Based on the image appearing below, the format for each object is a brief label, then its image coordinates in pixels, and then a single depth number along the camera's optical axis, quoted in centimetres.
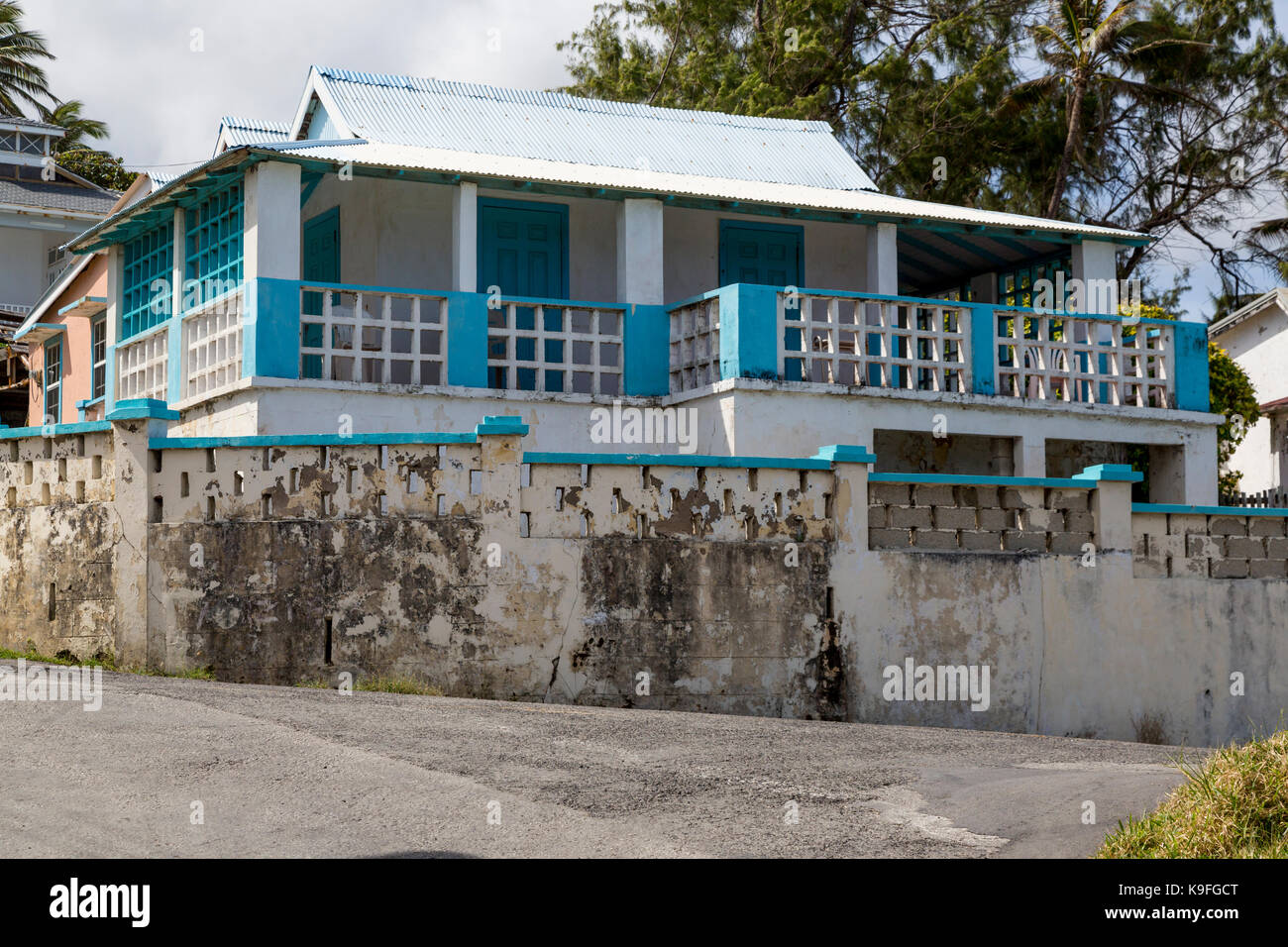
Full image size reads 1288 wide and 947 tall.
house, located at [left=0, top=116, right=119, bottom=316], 3400
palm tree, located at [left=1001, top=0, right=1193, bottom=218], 3061
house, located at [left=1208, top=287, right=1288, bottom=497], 3034
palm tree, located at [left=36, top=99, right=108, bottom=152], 4225
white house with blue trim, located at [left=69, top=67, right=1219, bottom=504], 1559
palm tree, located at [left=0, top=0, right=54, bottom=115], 4184
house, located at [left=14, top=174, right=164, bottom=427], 2233
